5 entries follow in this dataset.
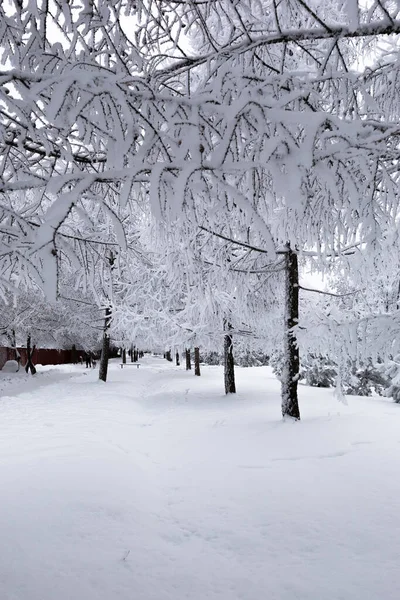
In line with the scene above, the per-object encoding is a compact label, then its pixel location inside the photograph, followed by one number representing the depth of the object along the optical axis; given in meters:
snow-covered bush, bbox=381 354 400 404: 10.59
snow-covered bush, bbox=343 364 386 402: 15.76
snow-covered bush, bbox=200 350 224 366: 42.81
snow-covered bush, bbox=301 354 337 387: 16.64
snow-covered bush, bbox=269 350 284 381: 18.95
